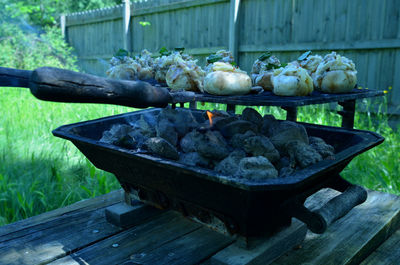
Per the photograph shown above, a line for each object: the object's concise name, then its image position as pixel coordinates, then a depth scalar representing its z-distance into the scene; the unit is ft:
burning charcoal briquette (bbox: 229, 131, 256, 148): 2.00
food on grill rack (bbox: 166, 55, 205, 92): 2.22
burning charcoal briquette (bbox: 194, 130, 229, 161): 1.92
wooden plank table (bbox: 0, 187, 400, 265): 1.99
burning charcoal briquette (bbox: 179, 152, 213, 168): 1.96
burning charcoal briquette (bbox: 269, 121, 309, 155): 2.04
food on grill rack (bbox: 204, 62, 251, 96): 1.98
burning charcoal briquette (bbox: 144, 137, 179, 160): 1.93
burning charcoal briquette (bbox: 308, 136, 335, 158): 1.97
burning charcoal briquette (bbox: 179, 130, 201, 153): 2.04
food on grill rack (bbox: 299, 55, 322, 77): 2.42
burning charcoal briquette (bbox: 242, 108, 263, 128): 2.28
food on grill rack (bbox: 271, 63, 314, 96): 1.96
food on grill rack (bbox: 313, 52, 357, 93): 2.17
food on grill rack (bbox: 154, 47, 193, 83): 2.54
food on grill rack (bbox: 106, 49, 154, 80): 2.52
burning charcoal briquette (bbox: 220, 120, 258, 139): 2.09
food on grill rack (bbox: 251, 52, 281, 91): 2.23
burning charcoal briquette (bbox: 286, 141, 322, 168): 1.86
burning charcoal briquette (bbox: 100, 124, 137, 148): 2.05
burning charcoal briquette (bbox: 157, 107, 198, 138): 2.20
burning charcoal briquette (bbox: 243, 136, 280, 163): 1.91
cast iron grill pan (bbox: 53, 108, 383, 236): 1.64
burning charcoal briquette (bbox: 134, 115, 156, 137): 2.25
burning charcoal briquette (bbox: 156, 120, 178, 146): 2.12
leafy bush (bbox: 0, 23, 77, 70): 9.24
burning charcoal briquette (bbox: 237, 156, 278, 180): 1.72
